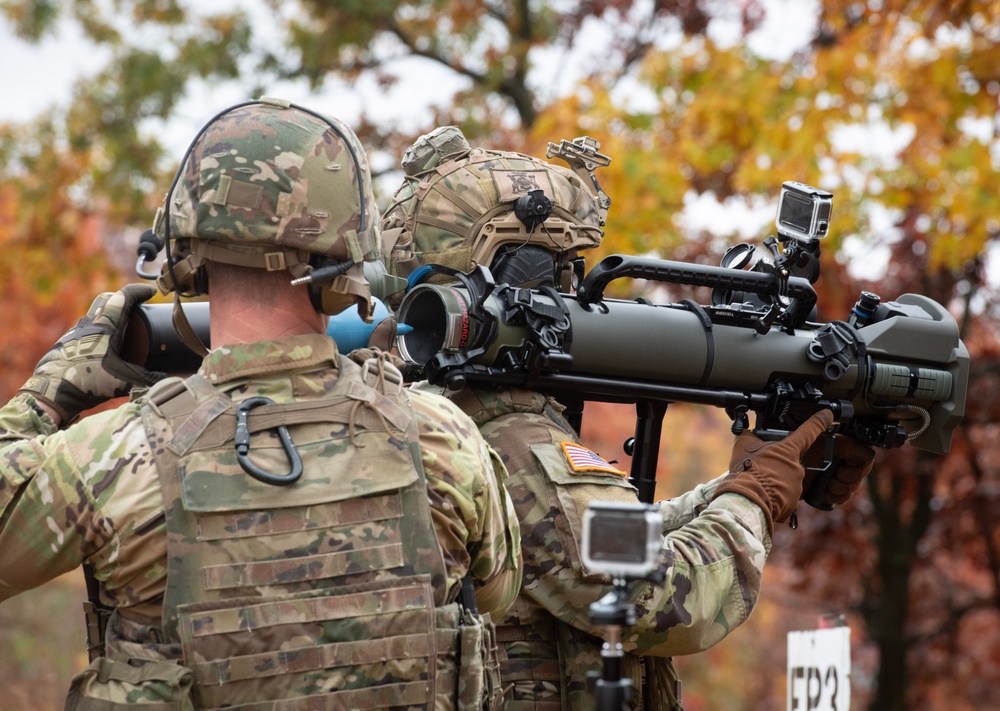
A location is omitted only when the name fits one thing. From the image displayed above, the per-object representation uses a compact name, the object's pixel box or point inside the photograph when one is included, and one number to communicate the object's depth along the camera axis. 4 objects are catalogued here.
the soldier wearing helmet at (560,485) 6.34
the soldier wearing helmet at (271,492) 4.90
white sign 8.70
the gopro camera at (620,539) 4.36
